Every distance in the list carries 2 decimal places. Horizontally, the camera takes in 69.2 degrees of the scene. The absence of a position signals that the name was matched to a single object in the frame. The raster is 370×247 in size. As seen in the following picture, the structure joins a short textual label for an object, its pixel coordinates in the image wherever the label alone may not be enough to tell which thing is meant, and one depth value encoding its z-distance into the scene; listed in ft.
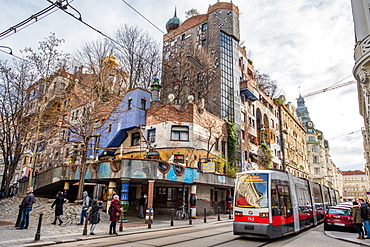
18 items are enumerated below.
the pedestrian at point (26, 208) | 41.14
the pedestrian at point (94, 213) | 39.19
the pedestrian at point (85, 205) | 49.96
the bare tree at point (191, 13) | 142.10
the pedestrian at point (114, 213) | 39.81
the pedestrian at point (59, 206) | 46.75
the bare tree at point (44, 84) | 73.67
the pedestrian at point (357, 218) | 38.96
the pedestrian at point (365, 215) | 38.70
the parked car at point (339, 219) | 48.42
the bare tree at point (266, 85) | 163.63
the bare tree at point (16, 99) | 77.71
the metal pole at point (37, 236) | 32.37
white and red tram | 34.14
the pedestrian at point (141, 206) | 64.97
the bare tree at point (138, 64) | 121.70
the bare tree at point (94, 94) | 64.08
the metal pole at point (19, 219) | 42.44
